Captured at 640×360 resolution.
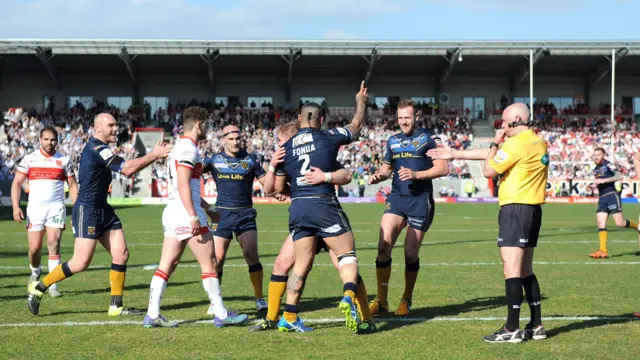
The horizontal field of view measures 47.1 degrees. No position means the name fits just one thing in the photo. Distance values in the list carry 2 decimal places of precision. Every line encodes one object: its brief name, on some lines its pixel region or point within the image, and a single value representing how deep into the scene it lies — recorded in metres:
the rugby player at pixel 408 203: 8.68
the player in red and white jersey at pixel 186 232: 7.66
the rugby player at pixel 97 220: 8.52
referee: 6.94
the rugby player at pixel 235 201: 9.33
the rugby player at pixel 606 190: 15.15
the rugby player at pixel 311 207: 7.29
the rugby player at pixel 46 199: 10.41
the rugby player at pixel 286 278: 7.23
